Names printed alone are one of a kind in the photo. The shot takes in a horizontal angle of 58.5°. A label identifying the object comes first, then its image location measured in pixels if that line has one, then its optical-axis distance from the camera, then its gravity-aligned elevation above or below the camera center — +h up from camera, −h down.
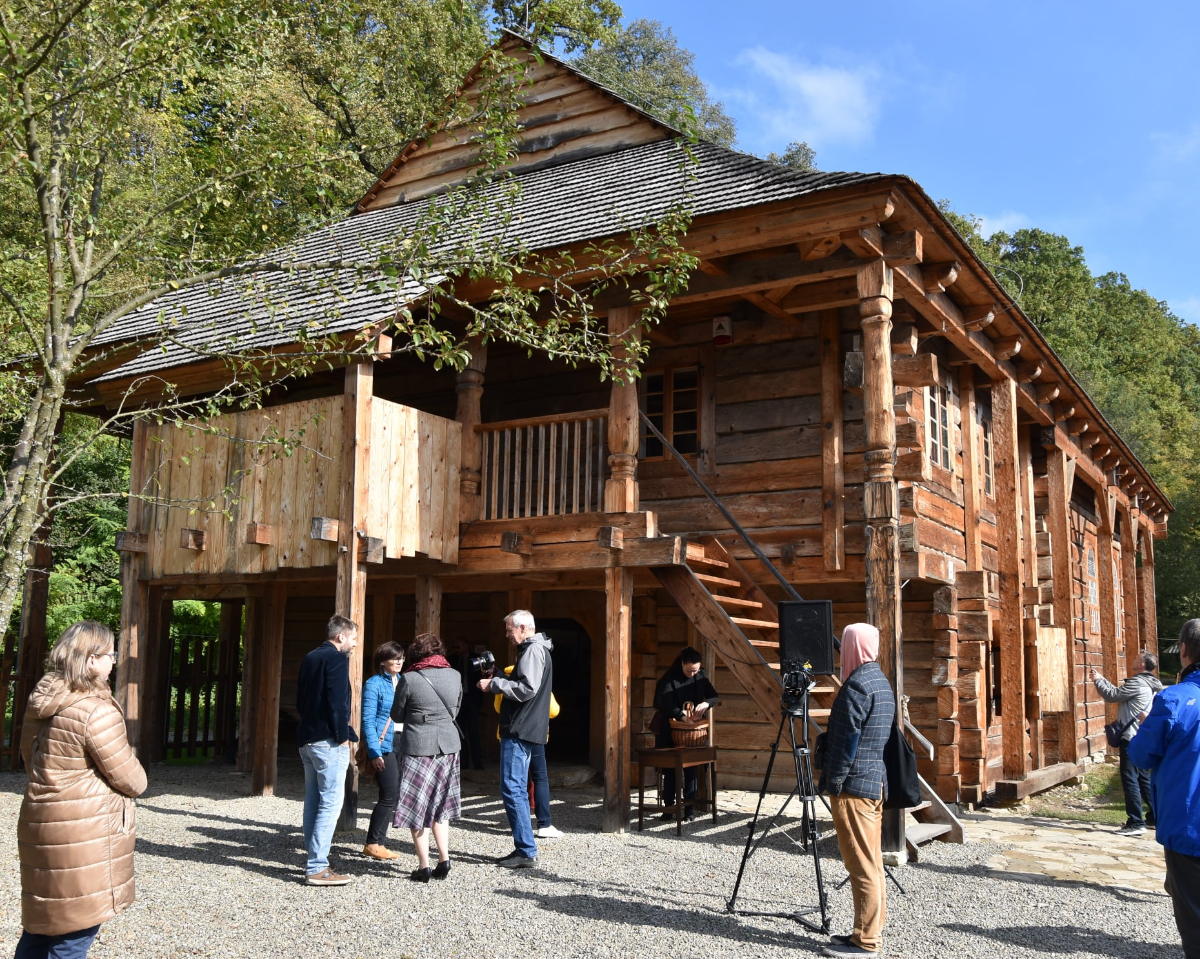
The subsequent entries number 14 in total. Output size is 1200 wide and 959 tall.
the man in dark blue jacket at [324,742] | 6.93 -0.85
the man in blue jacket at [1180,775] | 4.64 -0.71
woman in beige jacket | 4.05 -0.75
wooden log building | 9.29 +1.35
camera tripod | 5.89 -1.14
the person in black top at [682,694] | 9.68 -0.73
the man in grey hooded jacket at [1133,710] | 9.75 -0.86
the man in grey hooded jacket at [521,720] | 7.46 -0.76
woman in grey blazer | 6.84 -0.92
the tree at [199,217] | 7.47 +3.28
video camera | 6.60 -0.45
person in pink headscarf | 5.45 -0.87
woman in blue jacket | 7.68 -0.87
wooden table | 9.05 -1.27
